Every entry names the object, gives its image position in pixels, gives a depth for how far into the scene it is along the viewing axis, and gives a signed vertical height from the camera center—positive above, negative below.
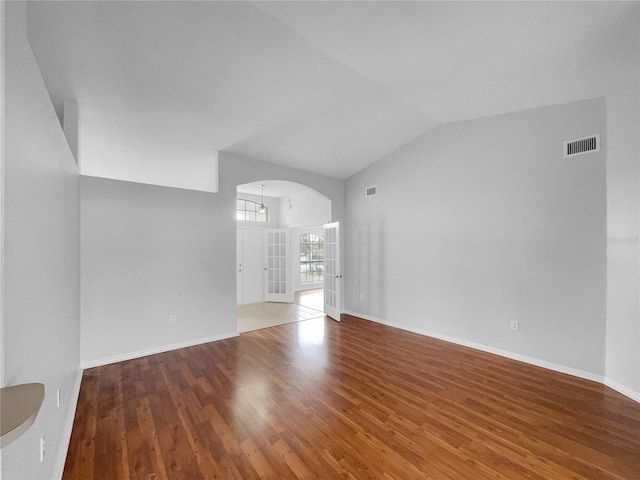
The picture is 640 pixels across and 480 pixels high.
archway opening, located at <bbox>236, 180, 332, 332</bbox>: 6.58 -0.07
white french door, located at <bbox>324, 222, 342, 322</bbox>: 5.14 -0.63
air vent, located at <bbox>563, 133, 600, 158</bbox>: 2.86 +1.05
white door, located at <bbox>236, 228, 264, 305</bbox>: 6.69 -0.63
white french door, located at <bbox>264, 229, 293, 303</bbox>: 6.85 -0.71
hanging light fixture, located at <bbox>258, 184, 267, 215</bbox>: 7.68 +0.91
